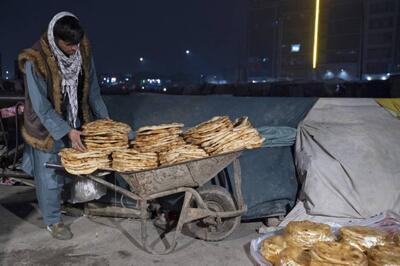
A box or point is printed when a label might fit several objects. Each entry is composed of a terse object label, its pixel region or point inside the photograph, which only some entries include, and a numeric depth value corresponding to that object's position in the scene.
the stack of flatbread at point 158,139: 3.50
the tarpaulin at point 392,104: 4.73
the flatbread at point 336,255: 2.75
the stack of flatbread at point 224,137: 3.46
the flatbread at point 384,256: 2.77
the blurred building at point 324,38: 54.72
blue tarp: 4.44
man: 3.67
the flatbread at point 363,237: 3.12
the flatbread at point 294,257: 2.93
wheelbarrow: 3.38
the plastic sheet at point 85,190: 4.26
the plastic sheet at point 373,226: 3.36
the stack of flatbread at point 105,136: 3.52
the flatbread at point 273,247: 3.15
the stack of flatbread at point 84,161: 3.39
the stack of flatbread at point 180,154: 3.37
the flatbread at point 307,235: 3.21
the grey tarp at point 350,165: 3.96
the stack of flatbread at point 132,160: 3.29
